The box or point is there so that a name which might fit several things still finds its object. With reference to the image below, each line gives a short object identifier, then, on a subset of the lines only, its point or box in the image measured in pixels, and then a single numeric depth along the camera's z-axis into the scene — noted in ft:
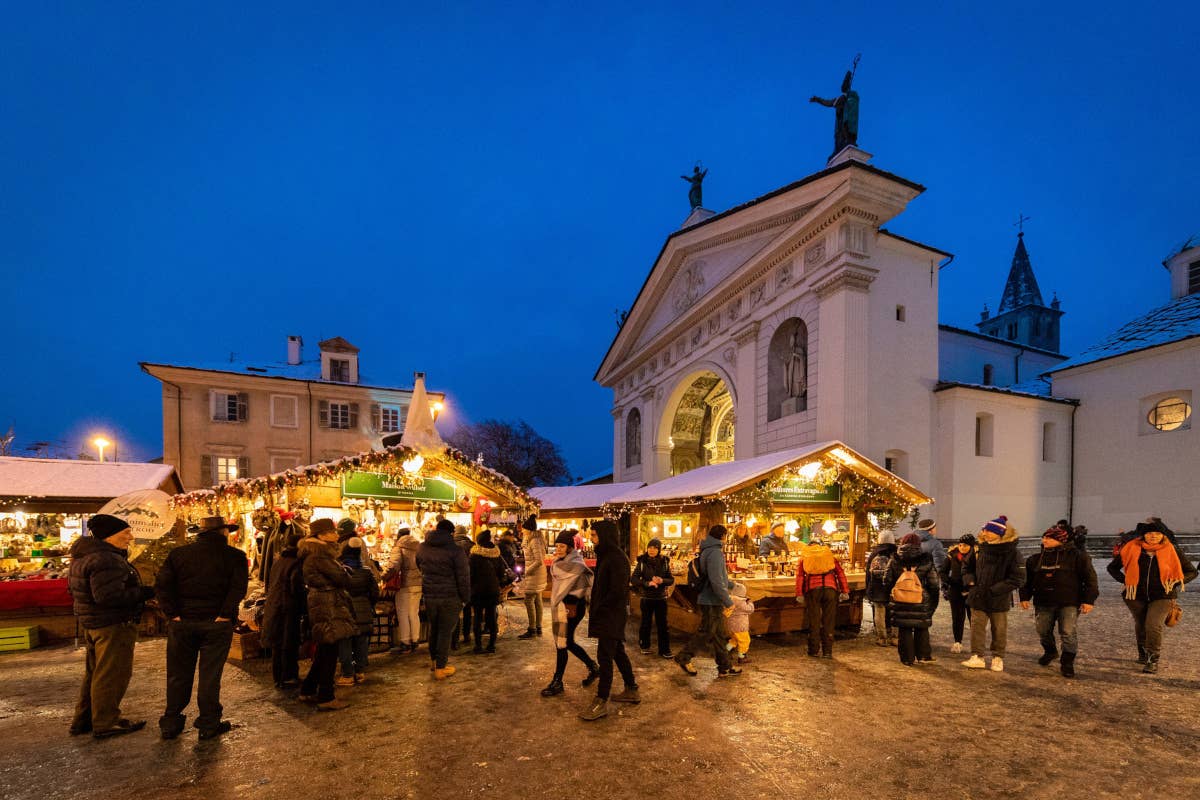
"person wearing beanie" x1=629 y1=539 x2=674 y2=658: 25.82
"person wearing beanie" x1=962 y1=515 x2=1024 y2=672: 22.66
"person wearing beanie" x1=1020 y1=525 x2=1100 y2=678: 22.54
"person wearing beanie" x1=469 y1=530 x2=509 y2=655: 27.07
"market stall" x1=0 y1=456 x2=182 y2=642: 29.01
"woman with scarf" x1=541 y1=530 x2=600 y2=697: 19.63
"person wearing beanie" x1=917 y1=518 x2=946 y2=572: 29.66
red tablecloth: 28.43
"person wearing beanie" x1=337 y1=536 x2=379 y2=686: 21.62
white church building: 54.80
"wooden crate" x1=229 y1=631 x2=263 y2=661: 24.86
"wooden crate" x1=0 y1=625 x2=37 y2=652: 27.48
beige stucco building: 89.51
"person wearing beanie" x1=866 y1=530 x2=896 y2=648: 28.09
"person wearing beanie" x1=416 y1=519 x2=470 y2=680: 22.18
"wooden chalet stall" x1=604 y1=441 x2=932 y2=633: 30.48
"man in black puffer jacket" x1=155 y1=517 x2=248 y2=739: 15.79
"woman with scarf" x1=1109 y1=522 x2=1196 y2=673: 22.53
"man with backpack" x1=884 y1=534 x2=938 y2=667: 23.94
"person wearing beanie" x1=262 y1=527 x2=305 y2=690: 20.90
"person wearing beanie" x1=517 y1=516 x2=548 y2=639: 29.66
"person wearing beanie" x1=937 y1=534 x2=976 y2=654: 26.27
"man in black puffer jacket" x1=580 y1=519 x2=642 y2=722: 17.84
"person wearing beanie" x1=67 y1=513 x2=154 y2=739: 15.83
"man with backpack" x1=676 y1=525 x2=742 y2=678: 22.70
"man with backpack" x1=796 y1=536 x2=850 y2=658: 26.32
